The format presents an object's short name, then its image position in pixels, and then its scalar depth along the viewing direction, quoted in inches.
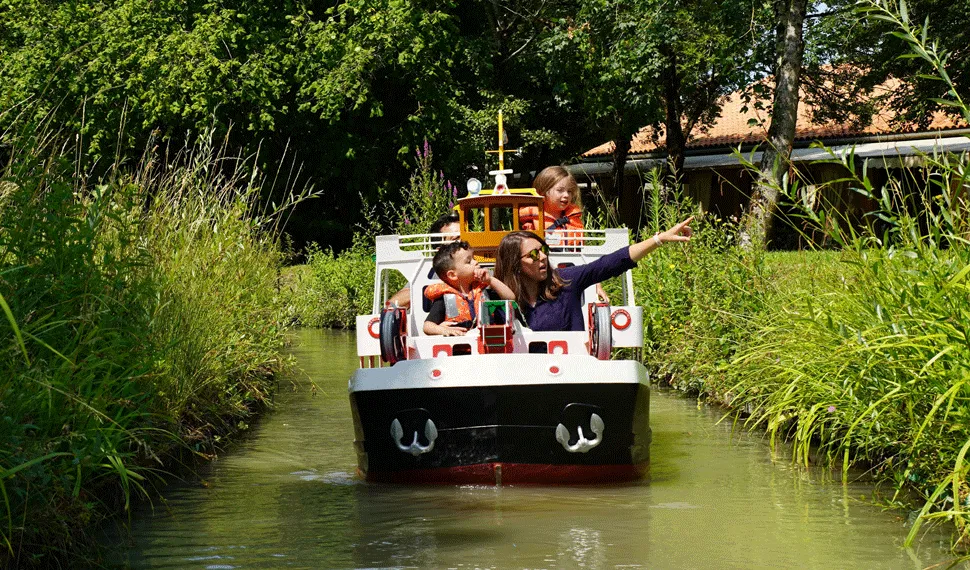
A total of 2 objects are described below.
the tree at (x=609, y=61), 968.3
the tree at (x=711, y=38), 867.4
